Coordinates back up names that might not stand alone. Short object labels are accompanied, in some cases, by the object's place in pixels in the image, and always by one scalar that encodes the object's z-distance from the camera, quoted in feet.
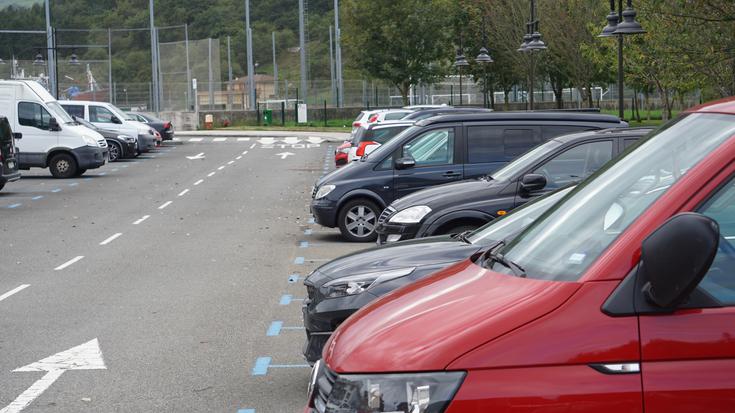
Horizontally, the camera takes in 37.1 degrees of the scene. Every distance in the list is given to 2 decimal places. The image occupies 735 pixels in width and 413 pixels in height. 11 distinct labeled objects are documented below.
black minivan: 47.75
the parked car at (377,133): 72.59
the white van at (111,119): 126.72
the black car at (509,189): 38.19
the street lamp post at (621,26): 63.36
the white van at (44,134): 99.04
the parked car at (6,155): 80.69
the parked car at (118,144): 127.13
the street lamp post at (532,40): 93.71
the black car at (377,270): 22.91
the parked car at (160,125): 156.87
